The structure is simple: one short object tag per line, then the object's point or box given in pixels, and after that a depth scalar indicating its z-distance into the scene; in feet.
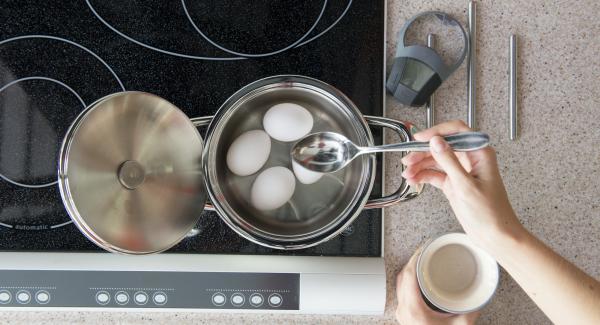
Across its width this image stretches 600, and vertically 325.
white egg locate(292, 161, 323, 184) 2.29
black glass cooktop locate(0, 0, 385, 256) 2.41
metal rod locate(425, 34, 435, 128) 2.48
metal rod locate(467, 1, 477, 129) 2.51
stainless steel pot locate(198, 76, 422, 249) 2.13
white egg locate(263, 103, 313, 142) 2.27
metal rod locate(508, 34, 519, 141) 2.52
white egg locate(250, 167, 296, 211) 2.31
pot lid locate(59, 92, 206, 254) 1.85
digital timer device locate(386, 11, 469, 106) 2.35
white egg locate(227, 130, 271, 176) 2.27
